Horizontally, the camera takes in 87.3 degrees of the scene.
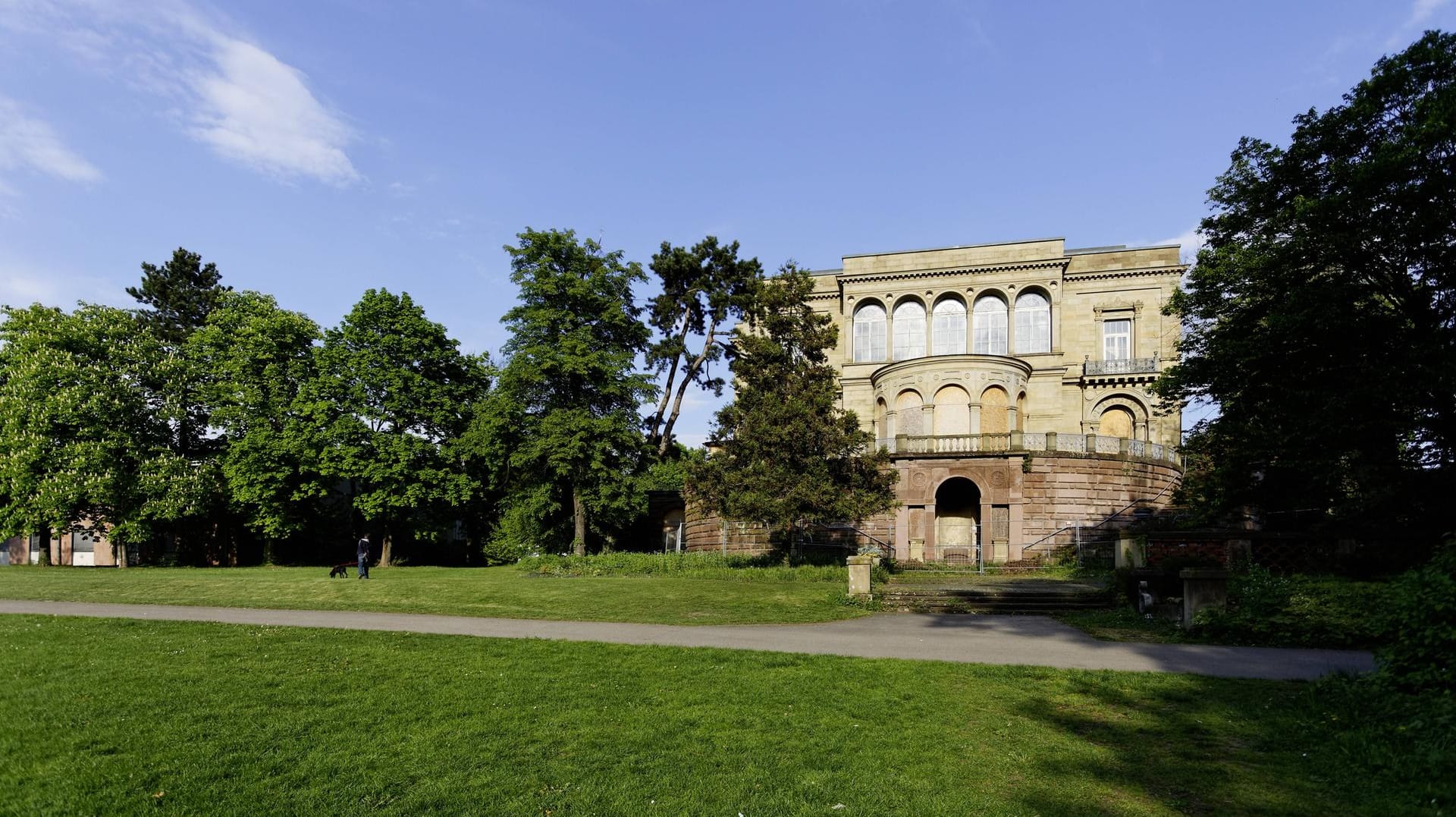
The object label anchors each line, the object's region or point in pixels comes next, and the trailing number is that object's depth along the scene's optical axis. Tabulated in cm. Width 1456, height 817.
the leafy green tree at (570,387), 3400
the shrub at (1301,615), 1232
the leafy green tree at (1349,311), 1543
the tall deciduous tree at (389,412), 3544
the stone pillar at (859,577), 1902
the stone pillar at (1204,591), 1398
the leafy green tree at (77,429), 3316
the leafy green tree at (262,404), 3534
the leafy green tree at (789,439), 2367
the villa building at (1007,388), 3106
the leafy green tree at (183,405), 3484
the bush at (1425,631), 715
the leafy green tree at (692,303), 3962
